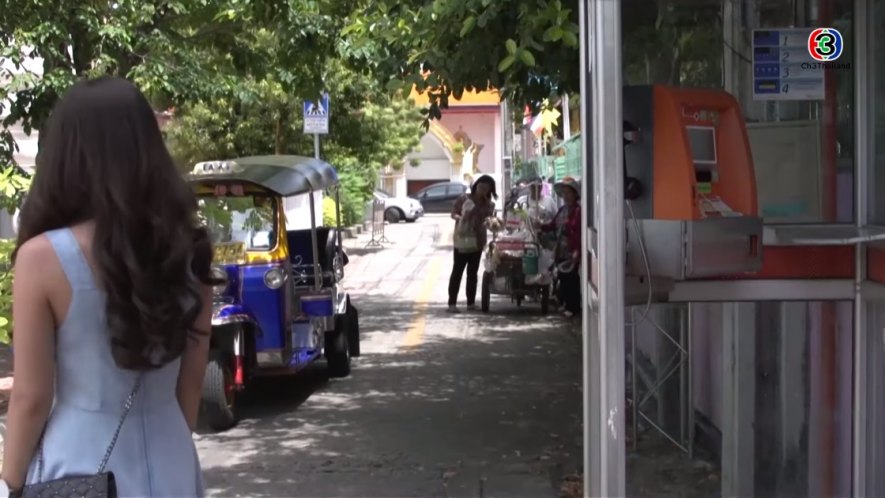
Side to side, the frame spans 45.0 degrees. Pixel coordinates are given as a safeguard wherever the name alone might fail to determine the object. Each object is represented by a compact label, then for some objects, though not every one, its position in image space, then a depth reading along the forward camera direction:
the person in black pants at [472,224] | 13.69
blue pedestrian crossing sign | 14.98
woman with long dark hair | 2.41
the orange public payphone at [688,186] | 4.35
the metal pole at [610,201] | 3.52
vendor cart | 13.22
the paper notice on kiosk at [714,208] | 4.57
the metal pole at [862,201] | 4.89
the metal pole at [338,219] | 10.24
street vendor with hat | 12.36
